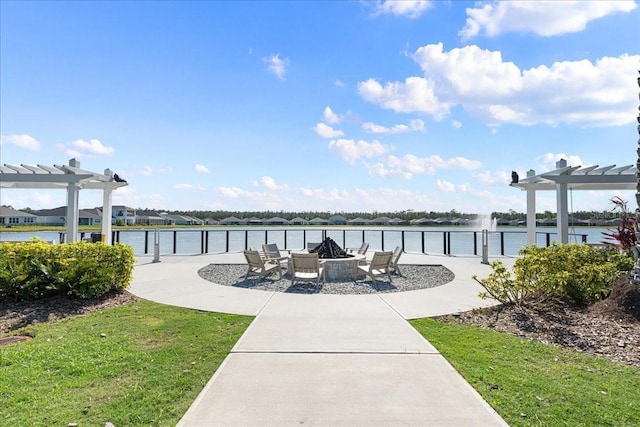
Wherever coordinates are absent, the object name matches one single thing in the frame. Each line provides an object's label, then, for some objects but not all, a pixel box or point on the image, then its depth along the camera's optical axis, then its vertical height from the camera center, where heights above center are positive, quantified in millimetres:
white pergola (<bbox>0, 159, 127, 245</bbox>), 10281 +1255
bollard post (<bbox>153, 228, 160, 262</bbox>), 12250 -929
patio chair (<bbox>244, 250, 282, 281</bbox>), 8727 -1028
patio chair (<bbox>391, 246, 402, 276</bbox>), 9289 -977
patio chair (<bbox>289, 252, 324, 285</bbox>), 7734 -951
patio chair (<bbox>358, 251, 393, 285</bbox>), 8297 -973
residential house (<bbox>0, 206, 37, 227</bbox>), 48344 +492
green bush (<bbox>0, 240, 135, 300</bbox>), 6075 -804
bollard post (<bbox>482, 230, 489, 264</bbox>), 12134 -838
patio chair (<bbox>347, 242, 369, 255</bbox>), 11516 -853
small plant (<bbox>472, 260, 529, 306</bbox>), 5492 -984
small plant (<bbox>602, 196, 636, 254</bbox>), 6590 -240
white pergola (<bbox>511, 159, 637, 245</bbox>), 10352 +1246
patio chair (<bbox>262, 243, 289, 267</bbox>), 10594 -866
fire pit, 8789 -1109
